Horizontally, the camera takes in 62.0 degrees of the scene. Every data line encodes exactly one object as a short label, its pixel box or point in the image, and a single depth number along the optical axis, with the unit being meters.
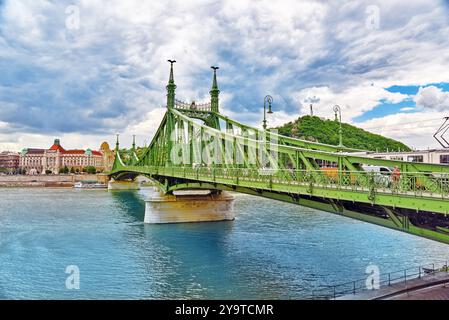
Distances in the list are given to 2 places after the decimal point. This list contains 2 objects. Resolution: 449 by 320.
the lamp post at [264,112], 23.20
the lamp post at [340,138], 19.58
